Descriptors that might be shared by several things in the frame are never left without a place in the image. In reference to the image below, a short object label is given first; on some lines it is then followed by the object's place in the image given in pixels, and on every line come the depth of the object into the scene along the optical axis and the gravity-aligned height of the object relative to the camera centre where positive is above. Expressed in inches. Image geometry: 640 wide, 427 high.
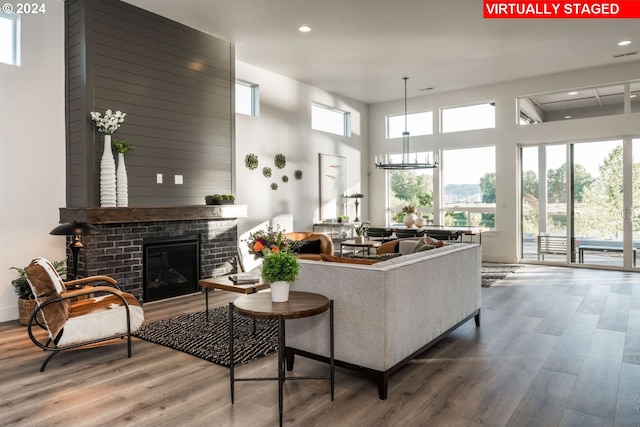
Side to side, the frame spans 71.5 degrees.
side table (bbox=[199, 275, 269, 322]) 157.2 -27.8
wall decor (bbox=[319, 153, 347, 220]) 346.9 +19.4
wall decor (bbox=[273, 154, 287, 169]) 302.7 +33.0
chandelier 290.0 +28.4
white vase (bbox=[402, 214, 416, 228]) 310.7 -8.3
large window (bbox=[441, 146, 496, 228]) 351.9 +17.3
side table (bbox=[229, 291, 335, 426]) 96.7 -22.4
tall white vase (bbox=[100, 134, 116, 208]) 189.6 +14.6
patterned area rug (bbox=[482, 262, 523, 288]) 262.8 -42.3
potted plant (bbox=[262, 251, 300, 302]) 105.7 -15.2
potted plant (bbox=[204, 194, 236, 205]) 237.7 +5.6
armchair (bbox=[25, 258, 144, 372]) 128.5 -31.6
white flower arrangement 188.4 +38.2
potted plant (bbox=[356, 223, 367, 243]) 274.7 -15.9
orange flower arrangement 151.3 -12.0
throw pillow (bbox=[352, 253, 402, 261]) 140.0 -15.6
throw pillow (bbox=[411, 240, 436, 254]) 156.9 -13.8
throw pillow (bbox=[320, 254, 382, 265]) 122.3 -14.4
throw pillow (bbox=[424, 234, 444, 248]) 165.5 -13.1
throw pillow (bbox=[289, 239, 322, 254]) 239.2 -20.2
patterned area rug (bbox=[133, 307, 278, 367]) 140.2 -45.0
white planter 106.3 -19.7
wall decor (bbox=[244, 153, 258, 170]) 279.4 +30.4
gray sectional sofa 109.2 -27.5
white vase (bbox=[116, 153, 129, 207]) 195.5 +11.5
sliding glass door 296.7 +3.1
